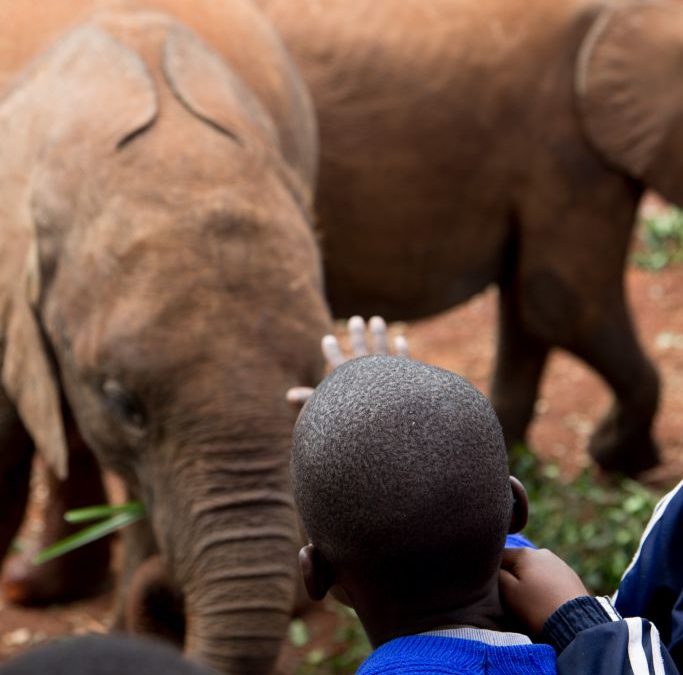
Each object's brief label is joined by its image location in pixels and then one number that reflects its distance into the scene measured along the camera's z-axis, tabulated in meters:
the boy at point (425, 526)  3.24
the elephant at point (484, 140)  9.95
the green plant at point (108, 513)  7.03
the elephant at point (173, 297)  6.01
